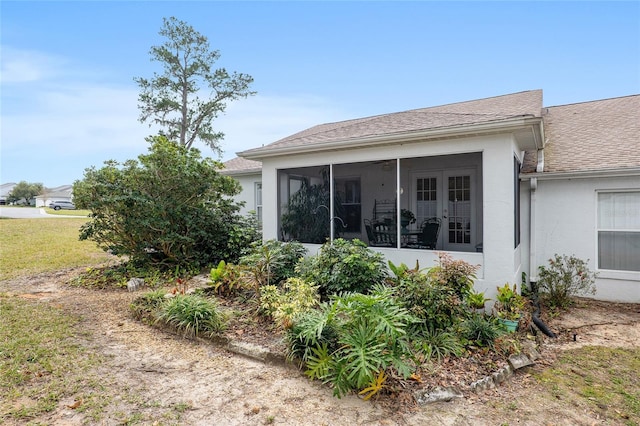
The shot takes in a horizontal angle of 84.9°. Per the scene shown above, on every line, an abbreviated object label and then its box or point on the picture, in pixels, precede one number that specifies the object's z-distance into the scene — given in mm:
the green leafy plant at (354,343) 3346
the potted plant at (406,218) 8953
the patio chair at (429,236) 8008
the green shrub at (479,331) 4566
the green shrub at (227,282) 6770
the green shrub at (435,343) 4160
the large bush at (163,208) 8242
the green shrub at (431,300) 4328
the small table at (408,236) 8260
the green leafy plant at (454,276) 4523
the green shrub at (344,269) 5816
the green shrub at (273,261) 6551
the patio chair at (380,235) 7824
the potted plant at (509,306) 5141
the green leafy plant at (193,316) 4938
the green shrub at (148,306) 5634
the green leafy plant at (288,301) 4555
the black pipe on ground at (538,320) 5277
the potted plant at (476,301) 5500
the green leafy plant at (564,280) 6812
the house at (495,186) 5895
